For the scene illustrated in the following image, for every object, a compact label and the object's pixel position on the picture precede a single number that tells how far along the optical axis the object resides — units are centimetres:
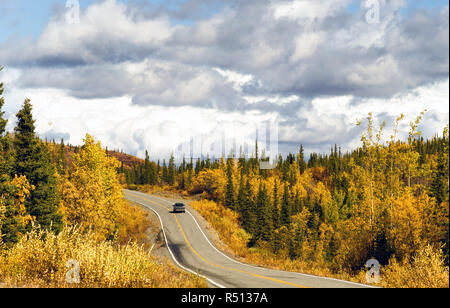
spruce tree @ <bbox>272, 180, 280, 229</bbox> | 7488
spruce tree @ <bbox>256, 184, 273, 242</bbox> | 6825
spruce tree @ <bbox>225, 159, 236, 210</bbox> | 7594
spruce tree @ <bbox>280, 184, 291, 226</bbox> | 7569
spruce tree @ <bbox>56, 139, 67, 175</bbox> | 7084
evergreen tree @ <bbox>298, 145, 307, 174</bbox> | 14274
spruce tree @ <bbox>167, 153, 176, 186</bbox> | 11857
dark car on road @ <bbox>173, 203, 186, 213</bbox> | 5919
